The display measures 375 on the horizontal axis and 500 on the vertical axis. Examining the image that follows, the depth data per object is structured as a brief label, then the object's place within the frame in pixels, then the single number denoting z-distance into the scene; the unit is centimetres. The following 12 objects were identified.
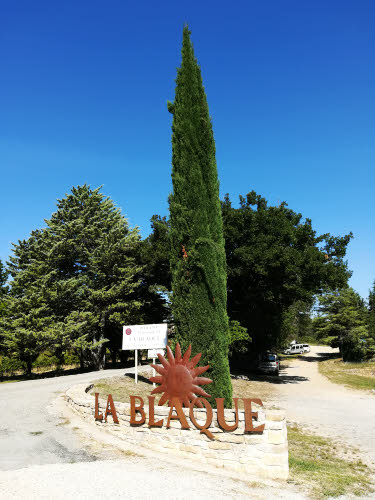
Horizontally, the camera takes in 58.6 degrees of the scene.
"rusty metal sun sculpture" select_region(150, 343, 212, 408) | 819
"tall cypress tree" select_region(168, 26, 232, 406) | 973
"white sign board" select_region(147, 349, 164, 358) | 1474
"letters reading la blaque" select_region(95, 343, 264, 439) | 680
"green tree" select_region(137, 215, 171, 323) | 2420
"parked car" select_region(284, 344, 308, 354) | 5382
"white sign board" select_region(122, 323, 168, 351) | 1432
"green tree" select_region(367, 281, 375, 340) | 3634
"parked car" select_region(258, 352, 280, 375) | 2639
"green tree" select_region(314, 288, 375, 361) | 3600
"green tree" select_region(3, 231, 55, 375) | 2062
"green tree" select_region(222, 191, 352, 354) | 2022
